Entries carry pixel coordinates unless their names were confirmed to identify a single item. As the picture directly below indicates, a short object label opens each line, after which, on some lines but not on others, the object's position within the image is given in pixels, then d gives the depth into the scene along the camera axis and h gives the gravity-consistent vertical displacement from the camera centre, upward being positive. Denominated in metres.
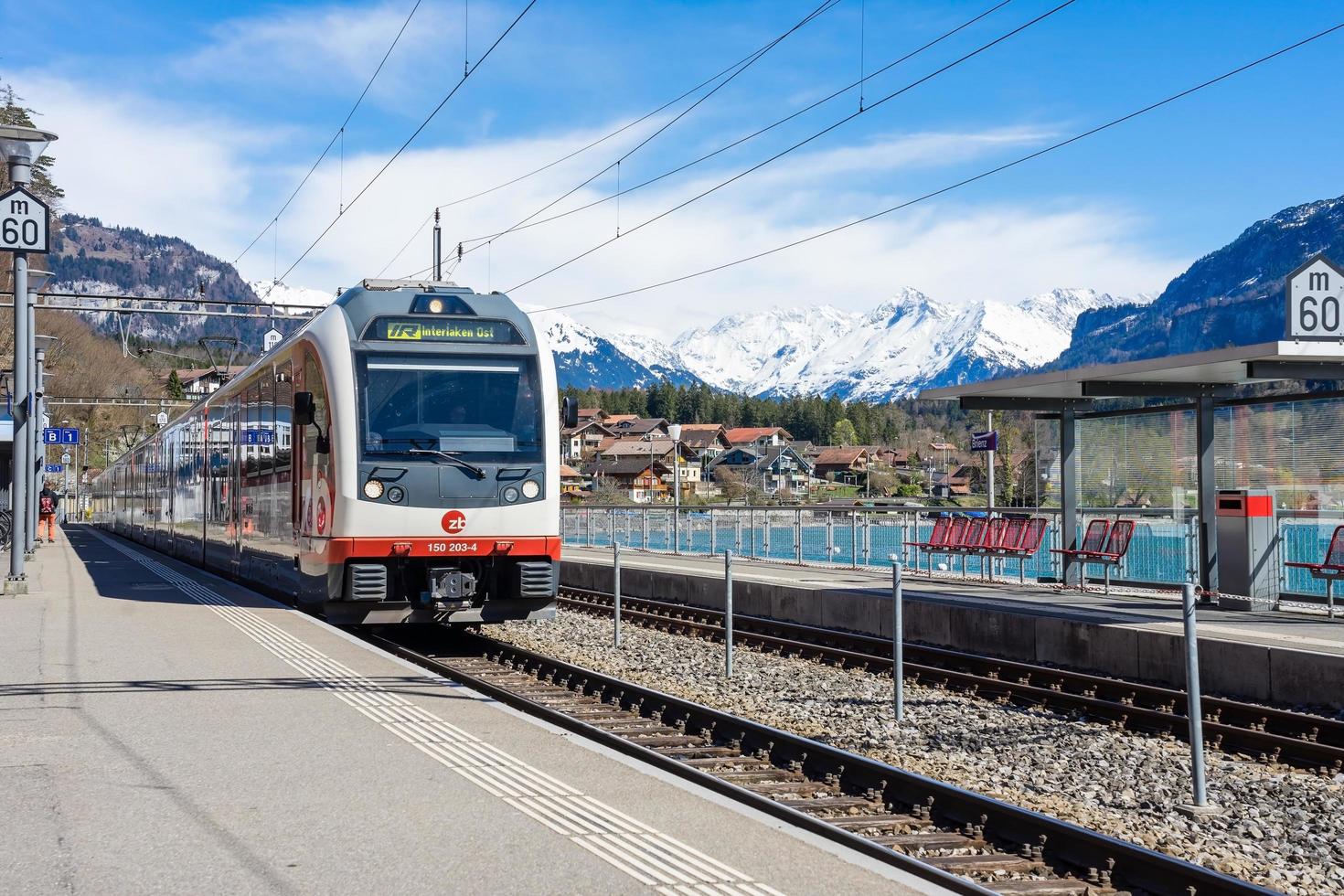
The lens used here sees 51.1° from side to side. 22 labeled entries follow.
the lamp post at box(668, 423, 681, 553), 31.05 -0.71
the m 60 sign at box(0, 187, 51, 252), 19.53 +3.55
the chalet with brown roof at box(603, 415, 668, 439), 172.95 +5.69
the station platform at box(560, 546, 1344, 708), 11.90 -1.65
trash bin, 16.05 -0.87
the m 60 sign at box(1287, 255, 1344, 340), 14.38 +1.66
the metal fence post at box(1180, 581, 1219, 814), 7.75 -1.33
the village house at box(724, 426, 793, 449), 190.82 +4.33
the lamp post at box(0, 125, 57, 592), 19.73 +2.12
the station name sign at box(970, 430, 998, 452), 25.86 +0.57
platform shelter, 14.26 +1.02
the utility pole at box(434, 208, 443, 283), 31.92 +5.08
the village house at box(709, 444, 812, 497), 144.00 +0.54
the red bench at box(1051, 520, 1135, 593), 18.34 -0.97
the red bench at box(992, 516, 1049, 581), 20.30 -1.00
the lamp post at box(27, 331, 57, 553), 29.94 +1.51
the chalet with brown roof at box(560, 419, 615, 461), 184.98 +4.93
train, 13.70 +0.16
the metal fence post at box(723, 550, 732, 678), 13.29 -1.49
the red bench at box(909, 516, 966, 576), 22.14 -1.01
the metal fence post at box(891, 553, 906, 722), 10.52 -1.30
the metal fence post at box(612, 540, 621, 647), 15.95 -1.36
